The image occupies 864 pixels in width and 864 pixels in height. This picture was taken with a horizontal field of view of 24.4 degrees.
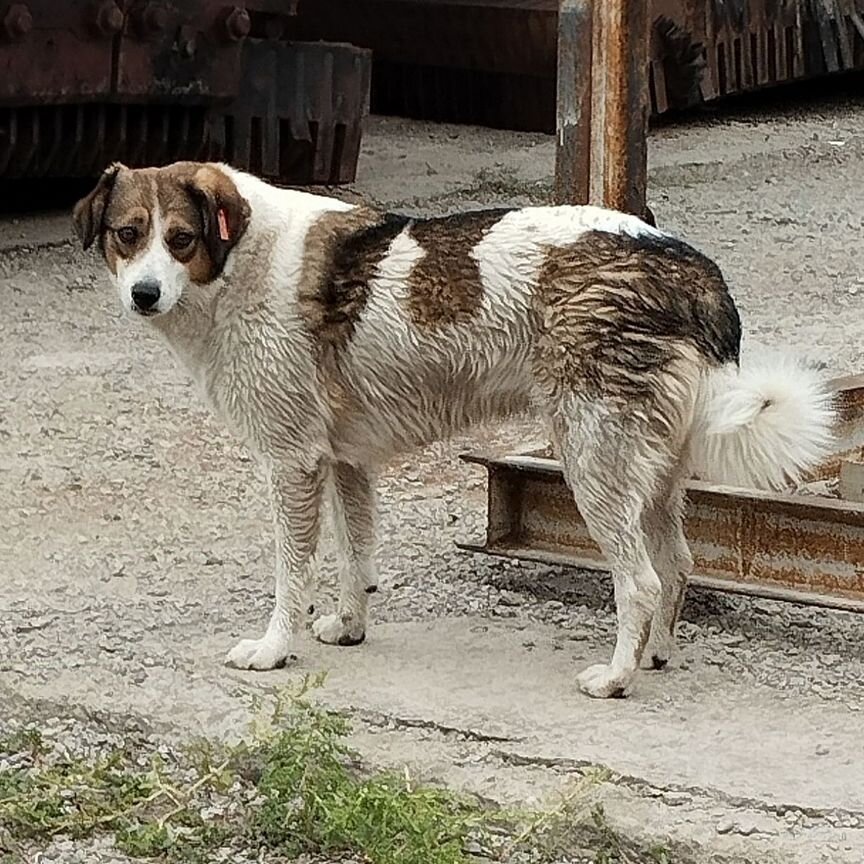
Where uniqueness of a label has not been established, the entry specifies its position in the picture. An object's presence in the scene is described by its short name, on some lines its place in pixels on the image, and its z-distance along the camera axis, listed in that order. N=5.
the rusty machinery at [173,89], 9.19
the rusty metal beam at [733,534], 4.84
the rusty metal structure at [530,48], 13.40
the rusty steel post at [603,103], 6.23
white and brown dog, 4.39
